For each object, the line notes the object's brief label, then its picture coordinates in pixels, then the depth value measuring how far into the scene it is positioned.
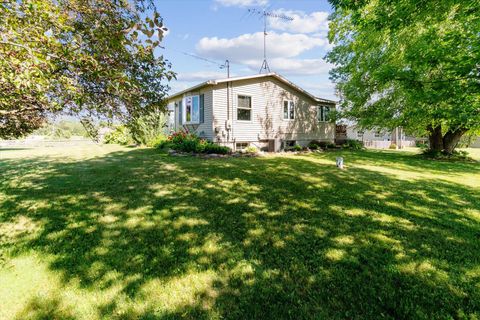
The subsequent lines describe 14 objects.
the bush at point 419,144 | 28.13
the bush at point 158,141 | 15.84
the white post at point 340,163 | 9.53
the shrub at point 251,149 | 14.00
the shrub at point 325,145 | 18.94
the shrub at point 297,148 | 16.45
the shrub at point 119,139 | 21.00
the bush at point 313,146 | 17.78
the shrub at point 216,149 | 12.82
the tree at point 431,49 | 5.31
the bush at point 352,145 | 20.90
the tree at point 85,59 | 2.37
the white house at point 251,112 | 14.35
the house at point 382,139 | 29.74
